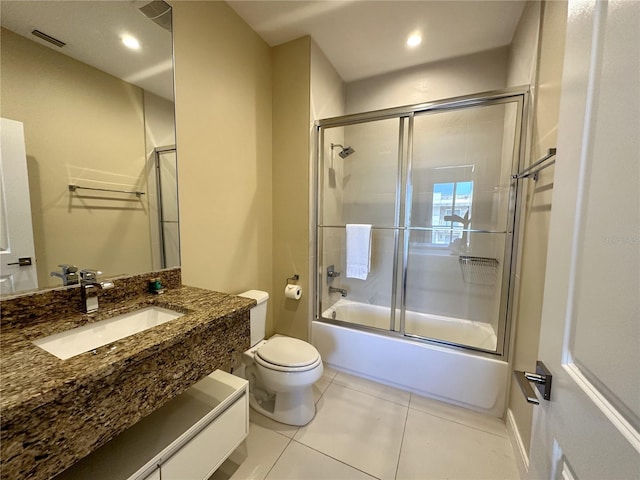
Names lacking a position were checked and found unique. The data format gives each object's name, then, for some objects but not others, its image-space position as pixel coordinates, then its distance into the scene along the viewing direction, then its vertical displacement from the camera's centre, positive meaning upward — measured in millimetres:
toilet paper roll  2049 -597
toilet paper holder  2117 -499
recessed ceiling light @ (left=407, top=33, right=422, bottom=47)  1881 +1423
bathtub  1604 -1015
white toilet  1452 -922
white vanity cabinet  821 -824
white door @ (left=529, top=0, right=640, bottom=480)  359 -58
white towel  2117 -253
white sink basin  876 -460
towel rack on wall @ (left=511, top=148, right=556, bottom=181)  991 +268
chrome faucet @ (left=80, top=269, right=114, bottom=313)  1014 -289
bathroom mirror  910 +376
